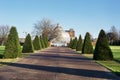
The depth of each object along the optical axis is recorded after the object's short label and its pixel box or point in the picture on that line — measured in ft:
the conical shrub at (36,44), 114.97
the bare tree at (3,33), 258.67
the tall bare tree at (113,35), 298.10
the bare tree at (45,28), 224.46
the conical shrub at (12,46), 57.06
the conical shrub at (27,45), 86.52
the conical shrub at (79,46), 110.11
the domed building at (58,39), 236.45
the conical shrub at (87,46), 79.28
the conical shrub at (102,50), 53.65
